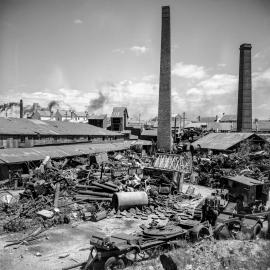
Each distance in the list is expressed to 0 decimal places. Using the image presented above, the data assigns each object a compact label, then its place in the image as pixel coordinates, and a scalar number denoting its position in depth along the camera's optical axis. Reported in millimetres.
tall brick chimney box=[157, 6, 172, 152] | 38312
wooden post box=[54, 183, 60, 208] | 16627
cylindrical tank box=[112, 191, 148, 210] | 16609
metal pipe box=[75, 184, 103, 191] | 19966
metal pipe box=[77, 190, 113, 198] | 18569
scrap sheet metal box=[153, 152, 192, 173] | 23203
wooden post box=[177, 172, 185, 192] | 21250
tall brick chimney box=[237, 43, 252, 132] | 44219
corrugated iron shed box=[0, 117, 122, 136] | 32938
